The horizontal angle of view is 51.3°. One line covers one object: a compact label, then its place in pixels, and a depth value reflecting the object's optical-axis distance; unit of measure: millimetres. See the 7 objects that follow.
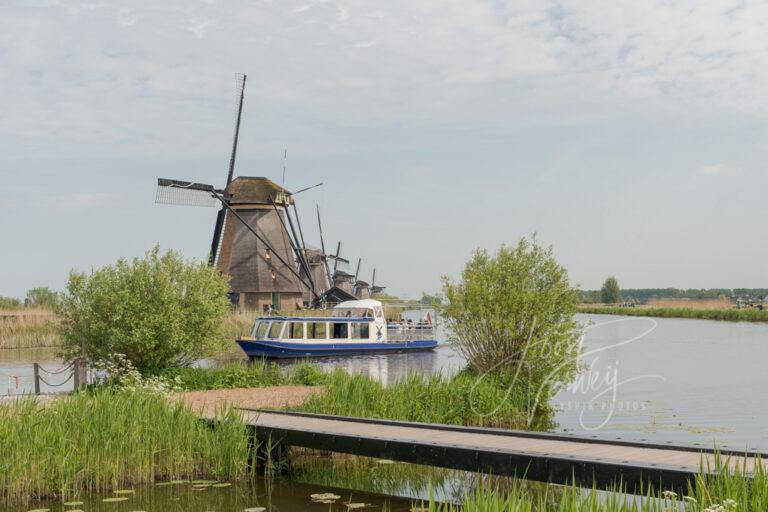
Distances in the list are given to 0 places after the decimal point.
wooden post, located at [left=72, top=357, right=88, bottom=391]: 18969
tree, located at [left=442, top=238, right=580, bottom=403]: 17953
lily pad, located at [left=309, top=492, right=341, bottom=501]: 10367
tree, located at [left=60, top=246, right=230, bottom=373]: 20672
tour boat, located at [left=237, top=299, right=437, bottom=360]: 38375
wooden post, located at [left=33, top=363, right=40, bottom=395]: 19109
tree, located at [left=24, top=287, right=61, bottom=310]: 49744
